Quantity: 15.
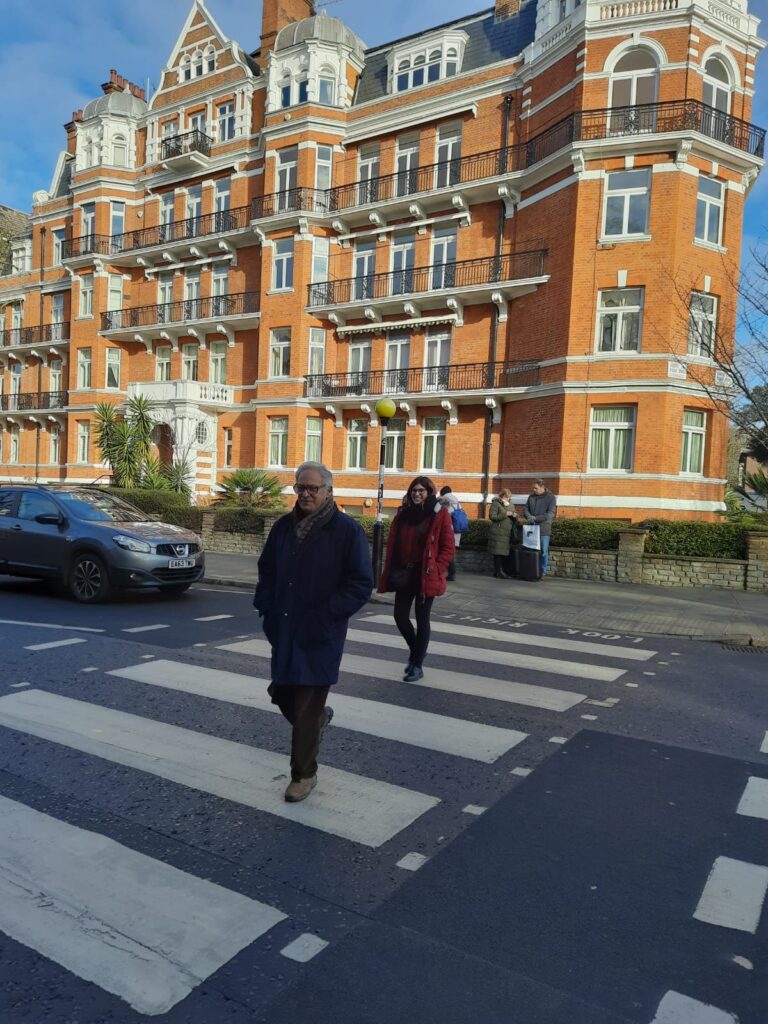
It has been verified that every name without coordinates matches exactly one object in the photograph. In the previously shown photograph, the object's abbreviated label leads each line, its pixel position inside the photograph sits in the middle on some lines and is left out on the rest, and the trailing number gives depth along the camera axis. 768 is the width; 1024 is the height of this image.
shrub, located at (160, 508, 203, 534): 20.33
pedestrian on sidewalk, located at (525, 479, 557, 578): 14.62
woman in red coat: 6.38
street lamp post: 12.52
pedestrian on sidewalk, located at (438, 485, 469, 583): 13.92
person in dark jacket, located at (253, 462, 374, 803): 3.72
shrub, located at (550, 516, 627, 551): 14.99
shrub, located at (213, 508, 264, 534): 19.30
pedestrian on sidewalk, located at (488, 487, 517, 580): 14.83
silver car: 9.85
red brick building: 19.55
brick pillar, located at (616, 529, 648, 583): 14.35
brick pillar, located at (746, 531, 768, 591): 13.48
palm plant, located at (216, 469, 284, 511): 22.41
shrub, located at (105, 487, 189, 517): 21.56
